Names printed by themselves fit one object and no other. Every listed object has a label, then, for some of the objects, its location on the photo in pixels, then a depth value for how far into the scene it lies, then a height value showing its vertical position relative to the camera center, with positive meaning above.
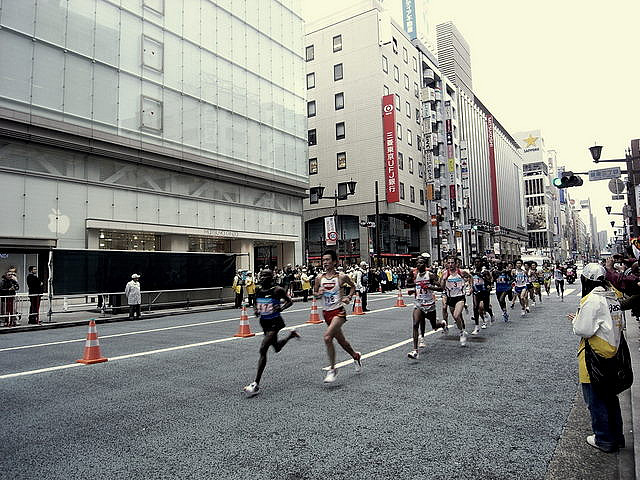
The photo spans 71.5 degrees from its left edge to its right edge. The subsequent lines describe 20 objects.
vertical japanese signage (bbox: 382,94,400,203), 46.84 +12.24
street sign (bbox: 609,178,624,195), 21.44 +3.49
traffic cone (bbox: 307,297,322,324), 14.21 -1.56
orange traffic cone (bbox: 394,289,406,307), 19.58 -1.68
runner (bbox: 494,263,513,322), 14.06 -0.76
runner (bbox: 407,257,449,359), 8.95 -0.62
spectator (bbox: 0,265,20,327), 14.90 -0.68
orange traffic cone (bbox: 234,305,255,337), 11.35 -1.48
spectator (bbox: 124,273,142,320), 17.61 -0.83
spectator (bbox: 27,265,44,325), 15.50 -0.63
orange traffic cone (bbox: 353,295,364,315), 16.69 -1.56
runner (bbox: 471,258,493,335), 12.19 -0.73
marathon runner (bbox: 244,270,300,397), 6.75 -0.56
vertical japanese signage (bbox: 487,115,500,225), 91.56 +18.47
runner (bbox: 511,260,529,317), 15.80 -0.84
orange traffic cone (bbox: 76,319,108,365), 8.53 -1.47
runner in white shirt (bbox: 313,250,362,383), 6.88 -0.51
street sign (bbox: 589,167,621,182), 16.23 +3.10
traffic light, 15.22 +2.74
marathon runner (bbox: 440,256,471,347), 10.25 -0.47
